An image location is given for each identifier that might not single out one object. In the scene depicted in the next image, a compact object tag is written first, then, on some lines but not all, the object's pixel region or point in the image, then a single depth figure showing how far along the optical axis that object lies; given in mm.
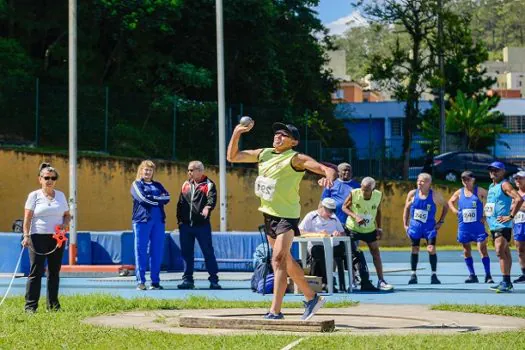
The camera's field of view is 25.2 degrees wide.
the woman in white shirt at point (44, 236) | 13870
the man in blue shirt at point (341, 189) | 19266
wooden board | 11320
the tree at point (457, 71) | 52375
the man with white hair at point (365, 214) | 18531
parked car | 47031
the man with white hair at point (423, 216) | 19422
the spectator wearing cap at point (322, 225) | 17828
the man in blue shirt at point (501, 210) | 17984
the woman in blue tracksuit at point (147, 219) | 18203
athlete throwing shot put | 12156
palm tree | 64375
